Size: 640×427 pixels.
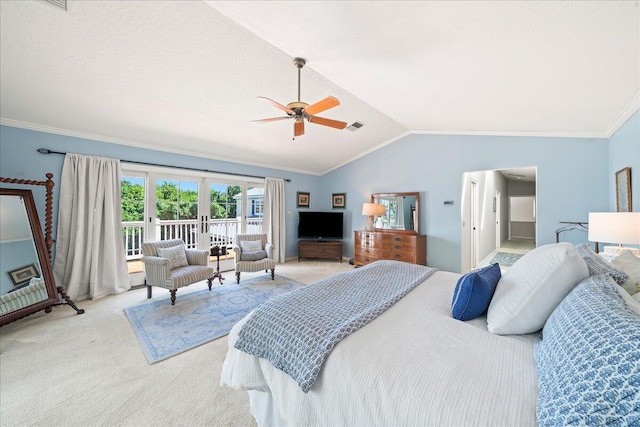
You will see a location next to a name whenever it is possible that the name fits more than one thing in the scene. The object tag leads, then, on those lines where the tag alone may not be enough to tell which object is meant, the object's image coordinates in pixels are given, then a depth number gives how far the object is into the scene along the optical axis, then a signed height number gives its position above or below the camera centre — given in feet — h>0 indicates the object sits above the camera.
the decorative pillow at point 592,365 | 1.83 -1.33
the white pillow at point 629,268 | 4.31 -1.05
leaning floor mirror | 8.34 -1.59
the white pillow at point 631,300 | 3.13 -1.20
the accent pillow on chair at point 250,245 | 14.33 -1.77
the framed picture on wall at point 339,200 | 20.47 +1.18
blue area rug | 7.59 -3.82
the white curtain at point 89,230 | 10.78 -0.66
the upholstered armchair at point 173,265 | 10.37 -2.27
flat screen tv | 19.90 -0.84
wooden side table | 13.23 -1.96
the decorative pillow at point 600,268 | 4.17 -0.95
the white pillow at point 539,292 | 3.72 -1.20
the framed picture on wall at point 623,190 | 7.88 +0.77
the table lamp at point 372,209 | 17.16 +0.36
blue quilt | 3.55 -1.75
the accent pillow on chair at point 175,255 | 11.43 -1.87
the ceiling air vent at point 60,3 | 5.58 +4.83
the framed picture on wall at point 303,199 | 20.80 +1.30
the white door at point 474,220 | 16.25 -0.43
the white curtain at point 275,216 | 18.38 -0.09
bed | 2.53 -1.90
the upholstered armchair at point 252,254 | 13.52 -2.23
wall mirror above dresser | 16.33 +0.14
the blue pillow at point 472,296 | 4.33 -1.46
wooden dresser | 15.31 -2.14
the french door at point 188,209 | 13.35 +0.36
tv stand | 19.47 -2.71
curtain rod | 10.36 +2.74
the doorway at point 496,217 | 15.67 -0.34
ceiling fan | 6.98 +3.12
